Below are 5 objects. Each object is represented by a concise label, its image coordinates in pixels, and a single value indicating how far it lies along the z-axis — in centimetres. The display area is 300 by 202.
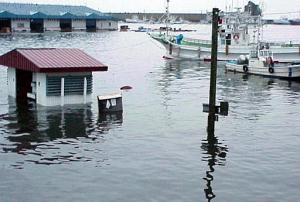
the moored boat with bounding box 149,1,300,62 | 6638
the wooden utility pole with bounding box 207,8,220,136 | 2292
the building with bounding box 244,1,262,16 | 7965
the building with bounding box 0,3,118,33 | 15225
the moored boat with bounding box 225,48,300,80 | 5119
